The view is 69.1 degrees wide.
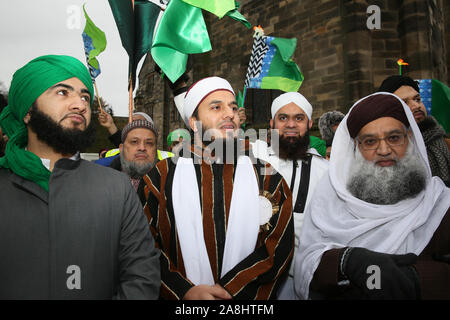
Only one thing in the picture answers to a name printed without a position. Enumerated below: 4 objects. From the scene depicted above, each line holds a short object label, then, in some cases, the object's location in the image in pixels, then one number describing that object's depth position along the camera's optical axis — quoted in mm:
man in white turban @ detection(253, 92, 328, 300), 2795
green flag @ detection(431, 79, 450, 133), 3561
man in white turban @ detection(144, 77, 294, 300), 1907
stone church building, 7430
